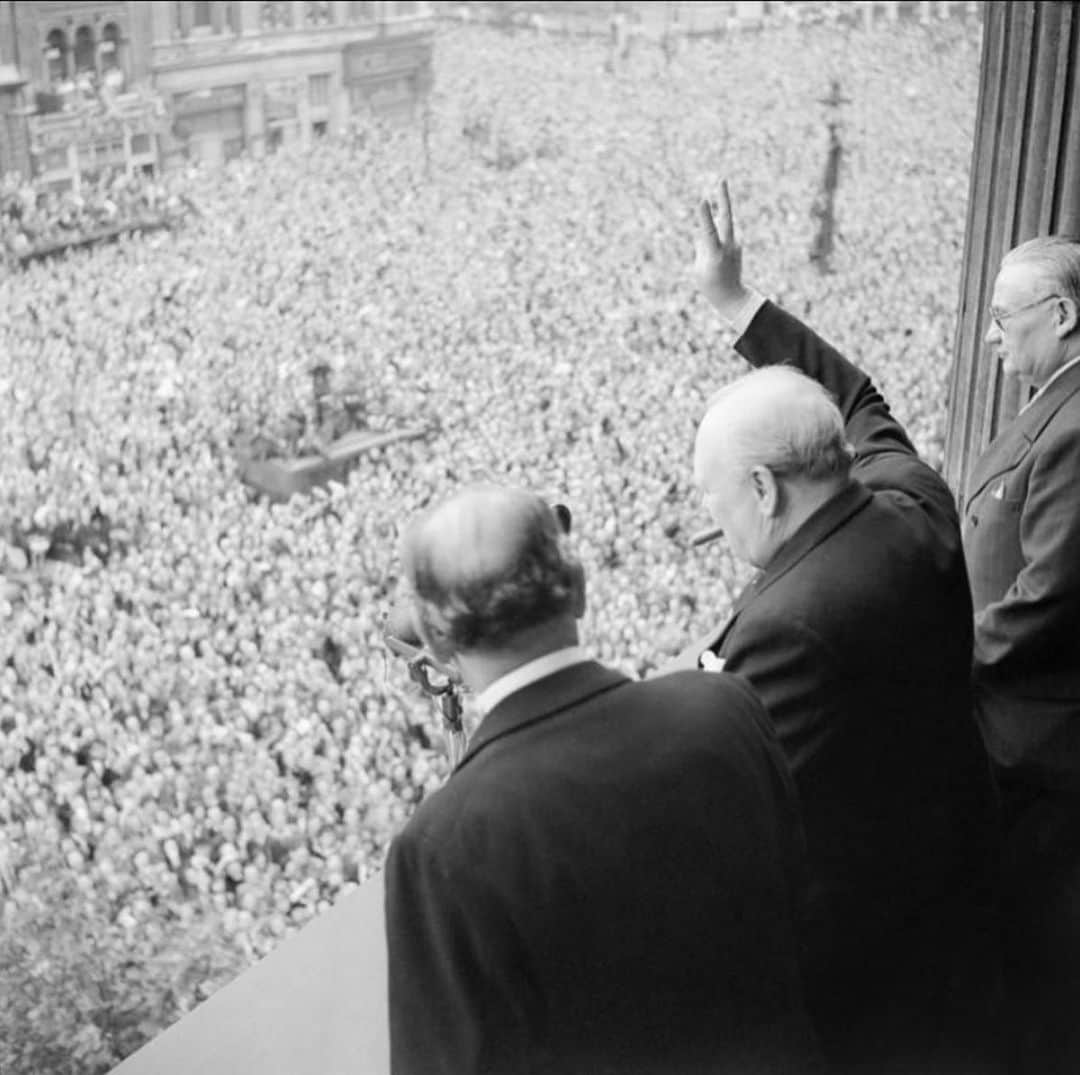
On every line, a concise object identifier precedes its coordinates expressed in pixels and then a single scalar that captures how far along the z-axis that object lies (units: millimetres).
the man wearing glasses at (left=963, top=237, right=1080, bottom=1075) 2143
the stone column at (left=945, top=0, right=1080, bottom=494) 3586
